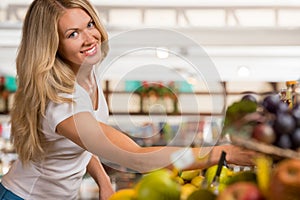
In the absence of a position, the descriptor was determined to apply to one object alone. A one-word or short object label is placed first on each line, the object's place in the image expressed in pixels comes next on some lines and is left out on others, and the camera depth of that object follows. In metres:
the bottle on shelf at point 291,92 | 1.35
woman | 1.51
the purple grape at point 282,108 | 0.88
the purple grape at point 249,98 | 0.96
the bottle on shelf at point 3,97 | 7.33
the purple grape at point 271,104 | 0.90
